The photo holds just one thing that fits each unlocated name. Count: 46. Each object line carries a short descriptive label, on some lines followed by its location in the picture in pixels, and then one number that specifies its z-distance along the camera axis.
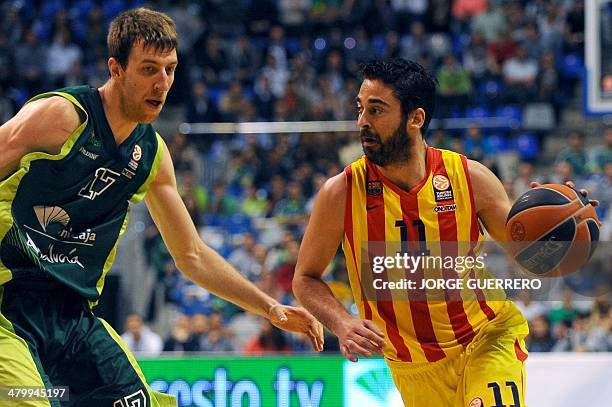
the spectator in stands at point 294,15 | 16.73
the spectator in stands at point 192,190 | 12.54
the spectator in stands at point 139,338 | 10.02
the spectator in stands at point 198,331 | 10.24
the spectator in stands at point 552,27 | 14.61
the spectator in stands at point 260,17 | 16.77
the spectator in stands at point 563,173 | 11.27
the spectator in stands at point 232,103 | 14.68
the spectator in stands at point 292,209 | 11.87
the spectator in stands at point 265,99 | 14.86
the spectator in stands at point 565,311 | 8.95
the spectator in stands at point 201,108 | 14.61
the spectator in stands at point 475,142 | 12.34
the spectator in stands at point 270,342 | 9.66
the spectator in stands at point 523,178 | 11.36
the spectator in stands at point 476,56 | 14.64
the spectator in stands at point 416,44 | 15.15
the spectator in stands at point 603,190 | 10.70
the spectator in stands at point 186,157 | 12.98
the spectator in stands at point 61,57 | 15.83
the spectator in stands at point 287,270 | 10.77
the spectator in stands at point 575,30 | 14.66
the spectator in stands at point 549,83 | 13.88
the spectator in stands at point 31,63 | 15.65
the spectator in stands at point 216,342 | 10.27
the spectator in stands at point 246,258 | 11.30
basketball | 4.58
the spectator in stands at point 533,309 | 9.07
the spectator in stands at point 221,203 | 12.61
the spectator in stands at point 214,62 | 15.98
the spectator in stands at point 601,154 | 11.19
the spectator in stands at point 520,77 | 13.97
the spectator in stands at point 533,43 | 14.53
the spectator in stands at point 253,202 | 12.66
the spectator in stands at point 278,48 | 15.92
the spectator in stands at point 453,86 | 14.24
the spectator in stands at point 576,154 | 11.47
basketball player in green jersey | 4.04
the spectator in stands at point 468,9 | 15.77
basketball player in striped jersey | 4.69
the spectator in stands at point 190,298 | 11.20
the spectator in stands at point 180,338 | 10.25
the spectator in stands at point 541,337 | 8.98
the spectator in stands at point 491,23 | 15.24
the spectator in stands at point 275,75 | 15.26
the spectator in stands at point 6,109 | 14.62
